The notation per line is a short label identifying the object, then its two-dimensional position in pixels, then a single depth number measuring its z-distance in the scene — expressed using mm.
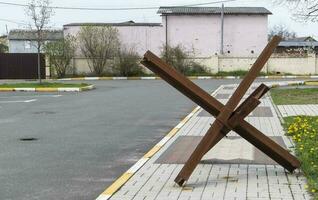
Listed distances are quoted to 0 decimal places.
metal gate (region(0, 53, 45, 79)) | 40562
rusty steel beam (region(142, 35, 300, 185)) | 6645
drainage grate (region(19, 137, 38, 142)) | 10895
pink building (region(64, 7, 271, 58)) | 45969
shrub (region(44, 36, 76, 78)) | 41062
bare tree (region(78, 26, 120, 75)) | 43094
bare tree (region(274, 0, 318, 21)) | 23484
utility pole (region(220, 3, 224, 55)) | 45625
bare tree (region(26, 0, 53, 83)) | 30281
